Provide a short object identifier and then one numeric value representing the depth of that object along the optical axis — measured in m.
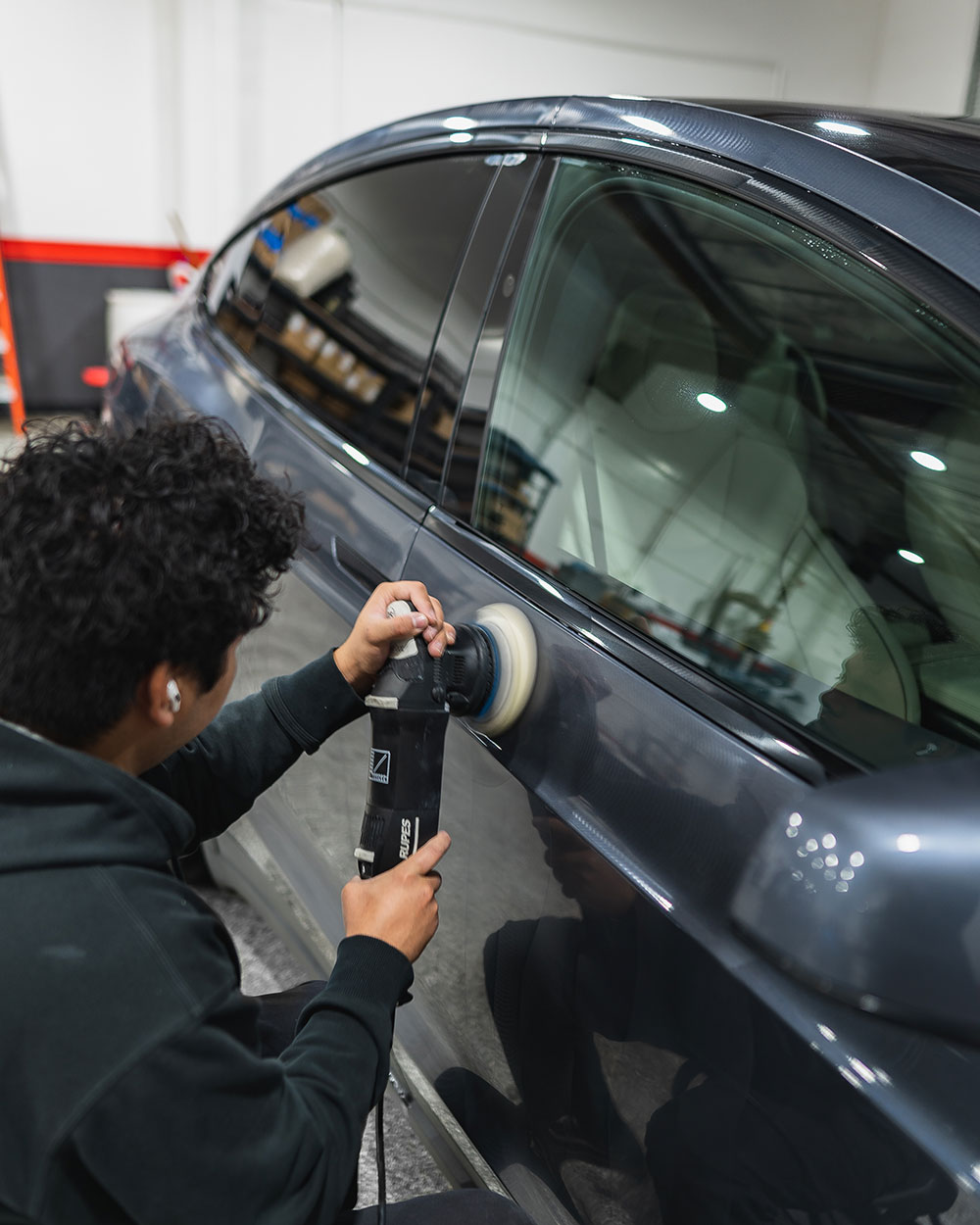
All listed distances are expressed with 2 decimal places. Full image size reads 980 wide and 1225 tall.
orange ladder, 6.29
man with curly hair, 0.74
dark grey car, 0.76
